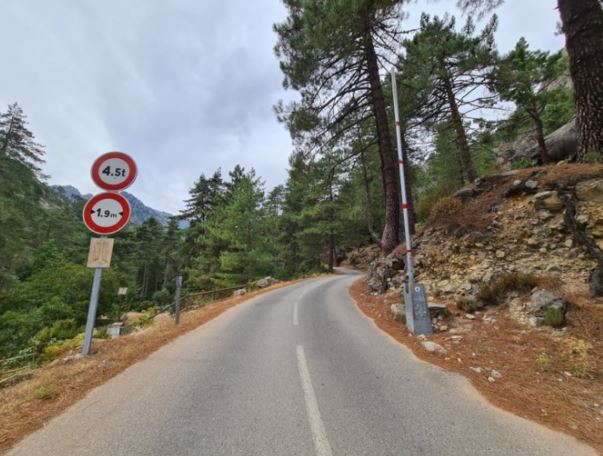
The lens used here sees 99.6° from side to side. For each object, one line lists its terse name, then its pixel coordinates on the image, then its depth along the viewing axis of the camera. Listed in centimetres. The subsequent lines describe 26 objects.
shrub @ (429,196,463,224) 835
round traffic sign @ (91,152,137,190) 422
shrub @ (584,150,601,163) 591
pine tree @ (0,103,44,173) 1535
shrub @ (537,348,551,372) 339
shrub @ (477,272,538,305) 512
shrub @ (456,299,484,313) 544
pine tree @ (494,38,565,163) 1005
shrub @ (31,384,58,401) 288
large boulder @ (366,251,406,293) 904
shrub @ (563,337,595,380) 319
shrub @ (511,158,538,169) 1122
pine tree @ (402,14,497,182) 890
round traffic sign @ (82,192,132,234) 410
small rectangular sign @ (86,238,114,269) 404
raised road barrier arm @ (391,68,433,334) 520
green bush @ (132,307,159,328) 989
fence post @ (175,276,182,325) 705
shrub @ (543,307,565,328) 407
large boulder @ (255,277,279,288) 1750
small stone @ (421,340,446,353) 436
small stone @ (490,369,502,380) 340
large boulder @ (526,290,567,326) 427
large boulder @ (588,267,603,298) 433
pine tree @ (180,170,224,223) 3203
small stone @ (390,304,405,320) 627
